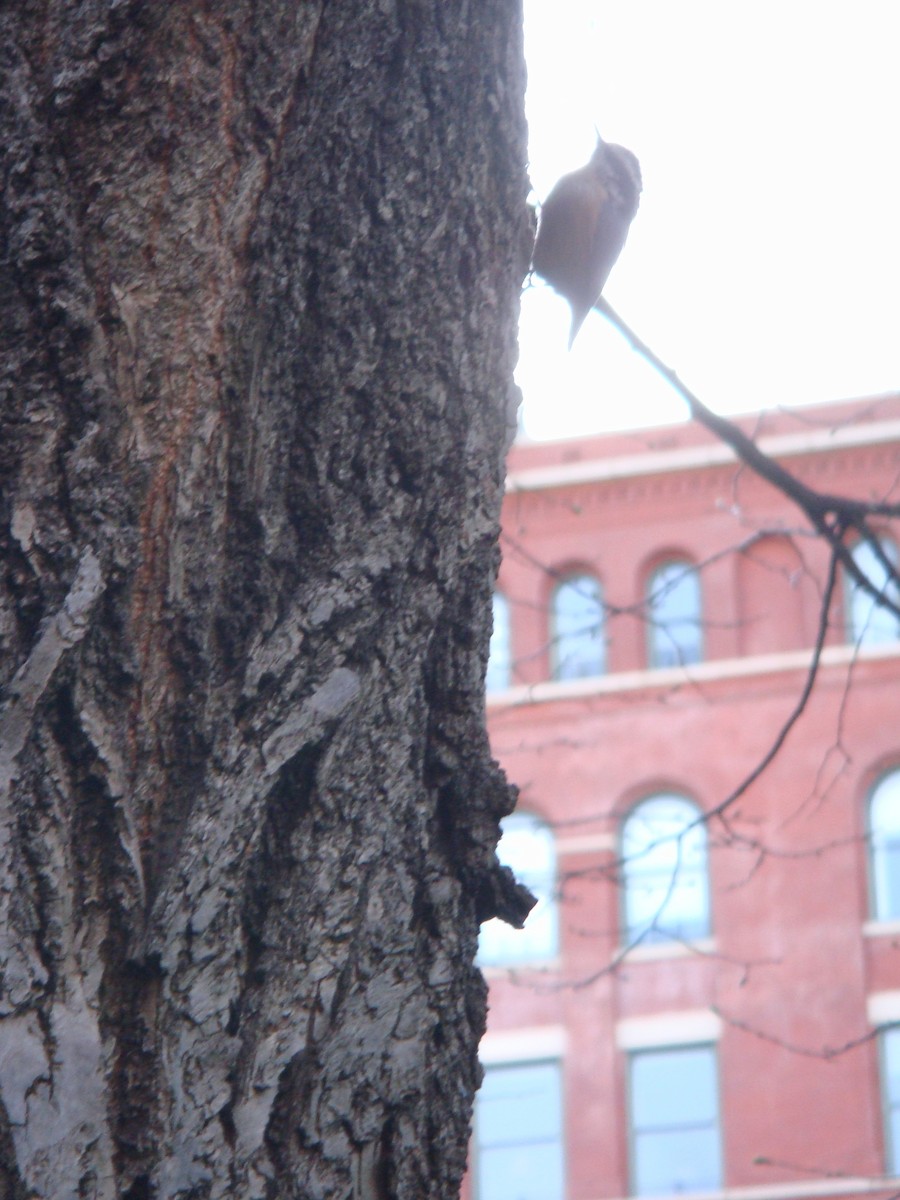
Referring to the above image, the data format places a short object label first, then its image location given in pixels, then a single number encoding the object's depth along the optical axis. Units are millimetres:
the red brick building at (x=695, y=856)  16016
